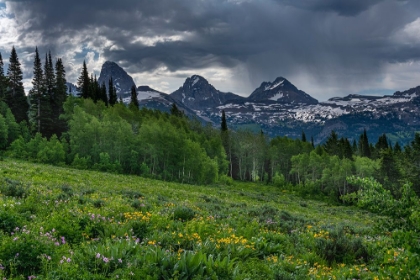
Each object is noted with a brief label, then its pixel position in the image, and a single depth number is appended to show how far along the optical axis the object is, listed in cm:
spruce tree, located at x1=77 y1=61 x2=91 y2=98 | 9732
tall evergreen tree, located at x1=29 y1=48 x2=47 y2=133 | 7102
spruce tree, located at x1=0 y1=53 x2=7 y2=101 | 7589
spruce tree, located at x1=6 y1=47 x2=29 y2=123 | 7915
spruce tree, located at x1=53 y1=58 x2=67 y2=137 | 7625
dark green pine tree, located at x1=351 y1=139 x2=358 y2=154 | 12623
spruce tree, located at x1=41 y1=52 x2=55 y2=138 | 7162
